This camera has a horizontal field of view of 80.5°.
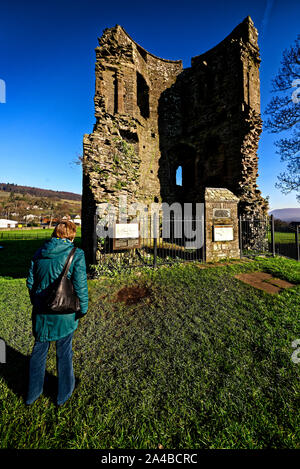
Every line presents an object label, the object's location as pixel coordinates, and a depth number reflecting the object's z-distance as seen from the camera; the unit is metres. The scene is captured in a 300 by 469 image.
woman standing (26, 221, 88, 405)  2.05
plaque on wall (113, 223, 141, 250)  7.09
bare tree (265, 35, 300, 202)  12.52
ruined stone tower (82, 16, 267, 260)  8.63
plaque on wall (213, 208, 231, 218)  7.68
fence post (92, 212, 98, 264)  7.00
